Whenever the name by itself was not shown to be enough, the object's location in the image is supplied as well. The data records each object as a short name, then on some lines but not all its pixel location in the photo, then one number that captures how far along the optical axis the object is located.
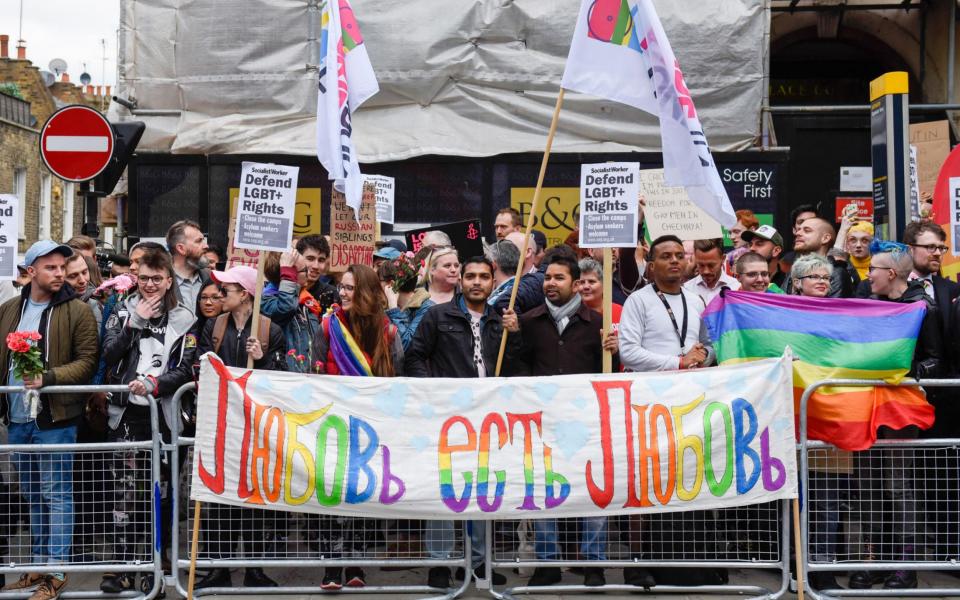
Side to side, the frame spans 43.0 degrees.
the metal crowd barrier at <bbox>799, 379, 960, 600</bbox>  7.04
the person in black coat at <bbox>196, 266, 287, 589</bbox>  7.07
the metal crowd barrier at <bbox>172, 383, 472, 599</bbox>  7.00
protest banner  6.69
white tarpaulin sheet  13.44
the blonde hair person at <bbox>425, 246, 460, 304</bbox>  8.00
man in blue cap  7.10
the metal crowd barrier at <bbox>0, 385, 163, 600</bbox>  7.07
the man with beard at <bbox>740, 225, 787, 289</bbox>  9.42
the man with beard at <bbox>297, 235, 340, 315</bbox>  8.42
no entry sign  9.86
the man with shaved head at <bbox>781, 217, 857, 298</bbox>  9.17
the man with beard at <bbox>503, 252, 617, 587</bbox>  7.44
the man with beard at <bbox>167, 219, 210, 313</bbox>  8.39
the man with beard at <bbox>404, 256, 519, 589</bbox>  7.48
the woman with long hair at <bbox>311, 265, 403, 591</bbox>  7.08
